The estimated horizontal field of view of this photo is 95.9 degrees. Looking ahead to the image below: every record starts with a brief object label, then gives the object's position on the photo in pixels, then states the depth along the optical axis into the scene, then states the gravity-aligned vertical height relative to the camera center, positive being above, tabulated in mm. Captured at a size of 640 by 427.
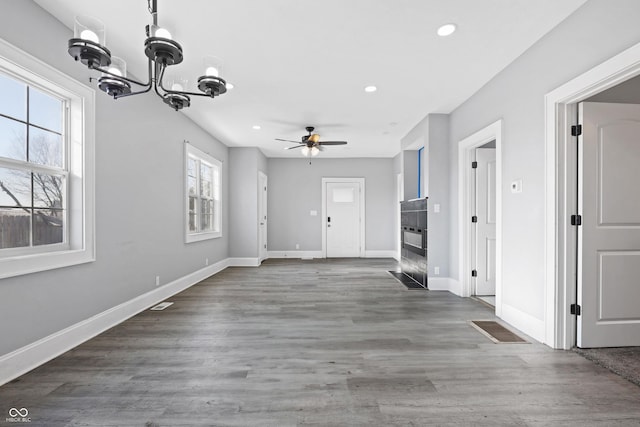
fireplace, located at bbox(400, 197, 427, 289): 4638 -473
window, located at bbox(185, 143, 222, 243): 4719 +319
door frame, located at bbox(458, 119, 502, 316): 3953 +41
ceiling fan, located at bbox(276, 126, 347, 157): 4853 +1185
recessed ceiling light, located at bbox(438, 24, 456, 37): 2352 +1520
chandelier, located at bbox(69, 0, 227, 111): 1481 +862
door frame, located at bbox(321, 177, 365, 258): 7793 +95
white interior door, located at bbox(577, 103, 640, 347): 2334 -110
